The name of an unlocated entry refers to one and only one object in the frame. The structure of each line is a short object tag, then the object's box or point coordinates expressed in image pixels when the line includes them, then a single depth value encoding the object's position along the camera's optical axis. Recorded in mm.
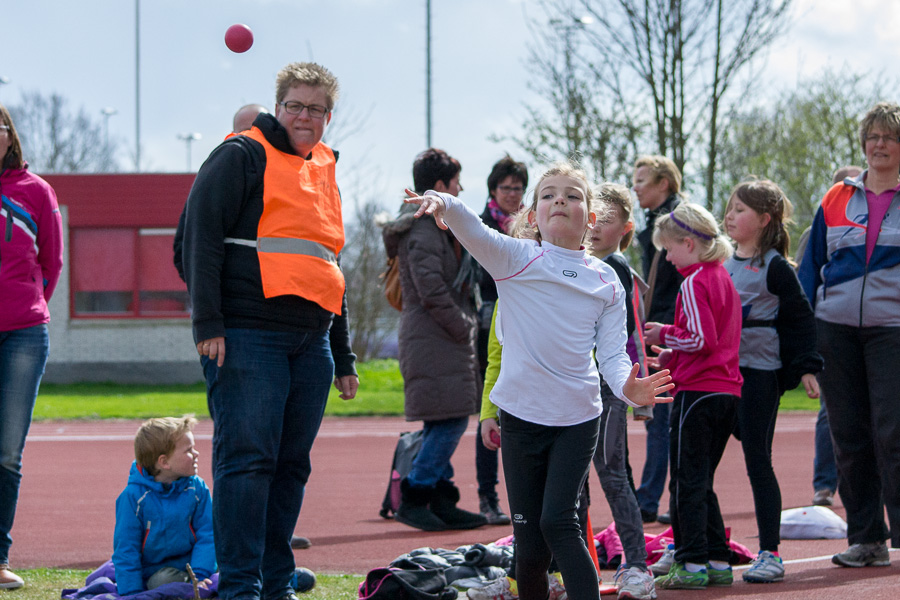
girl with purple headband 10086
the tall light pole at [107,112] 105937
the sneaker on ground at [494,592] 9344
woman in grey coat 13398
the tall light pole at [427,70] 47531
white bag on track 13094
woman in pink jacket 10102
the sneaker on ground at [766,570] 10250
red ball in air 10523
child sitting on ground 9398
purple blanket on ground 9133
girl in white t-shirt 7496
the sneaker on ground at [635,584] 9375
